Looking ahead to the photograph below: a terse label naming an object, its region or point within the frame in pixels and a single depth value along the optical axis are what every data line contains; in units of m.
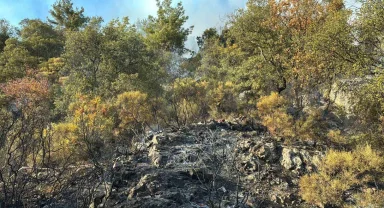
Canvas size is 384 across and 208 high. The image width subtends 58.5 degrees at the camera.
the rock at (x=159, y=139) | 11.94
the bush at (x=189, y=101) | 16.08
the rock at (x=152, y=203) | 7.68
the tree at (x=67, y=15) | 32.41
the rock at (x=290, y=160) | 11.24
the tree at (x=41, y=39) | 27.72
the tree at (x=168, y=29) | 28.56
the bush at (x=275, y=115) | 13.03
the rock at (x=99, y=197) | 7.57
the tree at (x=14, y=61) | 20.75
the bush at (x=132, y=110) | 14.19
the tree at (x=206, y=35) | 31.69
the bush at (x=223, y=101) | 16.31
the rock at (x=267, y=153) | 11.66
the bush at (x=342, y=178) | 9.16
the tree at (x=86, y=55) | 16.92
